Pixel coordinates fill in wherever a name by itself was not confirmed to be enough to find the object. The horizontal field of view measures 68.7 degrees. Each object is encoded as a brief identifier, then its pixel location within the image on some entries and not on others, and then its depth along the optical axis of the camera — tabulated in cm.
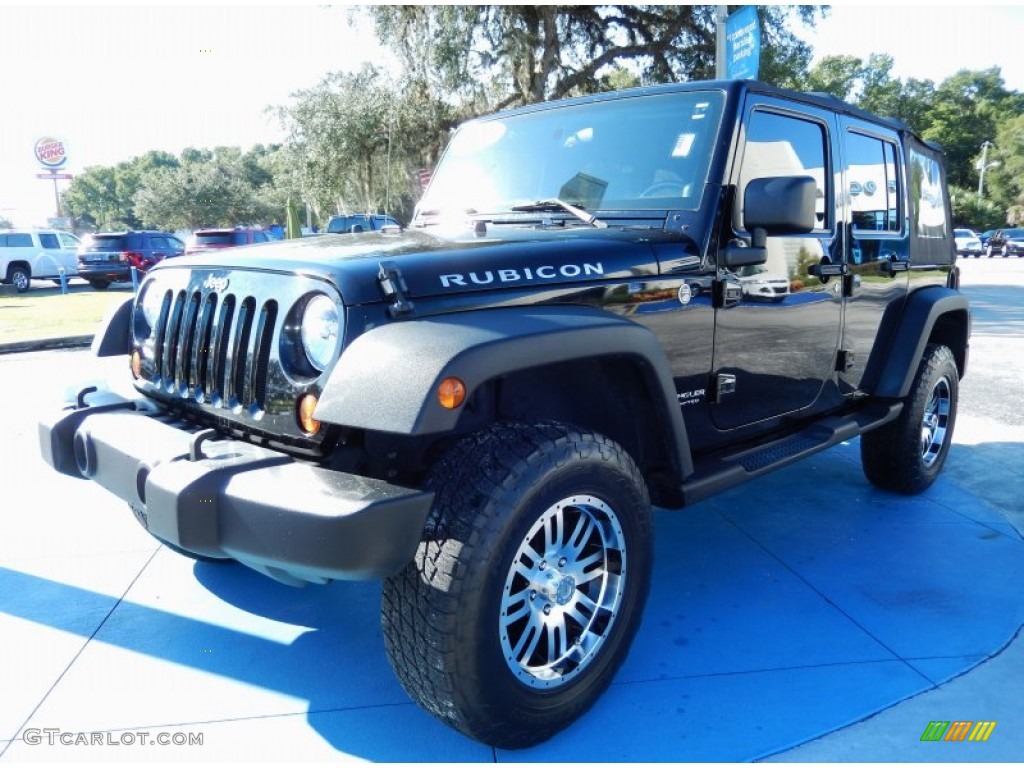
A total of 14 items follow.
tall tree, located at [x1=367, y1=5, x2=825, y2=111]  1633
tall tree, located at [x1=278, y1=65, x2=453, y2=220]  1880
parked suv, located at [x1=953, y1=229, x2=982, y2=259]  3716
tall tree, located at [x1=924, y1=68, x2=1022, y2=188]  6003
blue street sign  881
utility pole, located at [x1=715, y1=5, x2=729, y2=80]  983
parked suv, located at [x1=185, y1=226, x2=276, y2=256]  1860
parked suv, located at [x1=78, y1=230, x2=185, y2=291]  1977
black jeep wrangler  190
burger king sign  4872
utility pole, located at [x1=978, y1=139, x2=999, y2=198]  5650
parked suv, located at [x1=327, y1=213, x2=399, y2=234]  1448
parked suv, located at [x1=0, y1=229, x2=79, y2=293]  2034
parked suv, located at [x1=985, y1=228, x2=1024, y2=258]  3481
